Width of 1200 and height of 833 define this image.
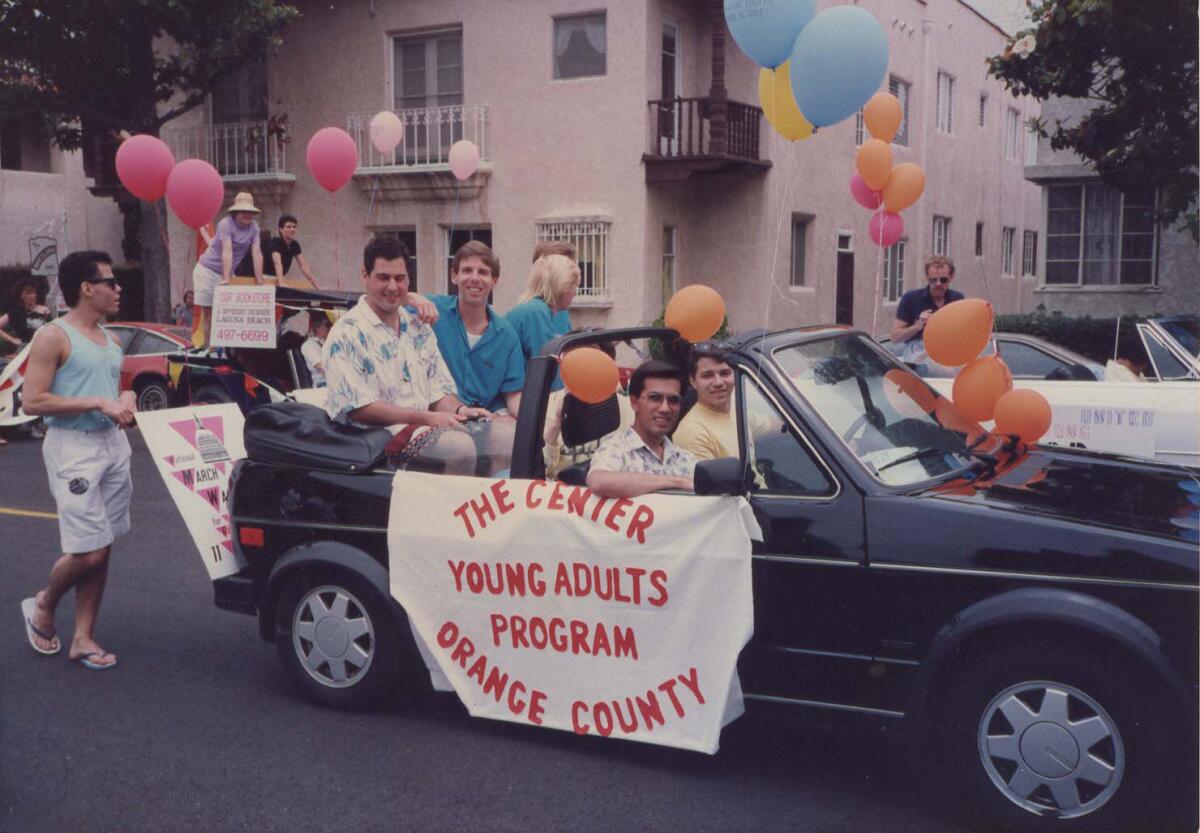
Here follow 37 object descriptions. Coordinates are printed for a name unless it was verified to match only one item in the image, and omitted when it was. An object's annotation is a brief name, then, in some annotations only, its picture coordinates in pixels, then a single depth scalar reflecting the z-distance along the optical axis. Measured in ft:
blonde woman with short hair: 20.52
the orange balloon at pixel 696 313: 16.22
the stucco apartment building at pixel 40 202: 93.09
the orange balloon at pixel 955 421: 15.49
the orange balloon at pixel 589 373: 14.55
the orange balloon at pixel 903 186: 24.94
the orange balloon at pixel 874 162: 23.91
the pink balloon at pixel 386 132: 45.93
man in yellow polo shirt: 15.94
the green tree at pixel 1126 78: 40.14
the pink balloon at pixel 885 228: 26.40
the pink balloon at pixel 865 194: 25.78
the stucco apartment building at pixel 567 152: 62.03
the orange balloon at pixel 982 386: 16.44
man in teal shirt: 19.20
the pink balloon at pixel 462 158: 48.49
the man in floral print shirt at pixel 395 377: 16.28
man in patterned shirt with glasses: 14.88
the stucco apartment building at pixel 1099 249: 63.93
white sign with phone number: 36.50
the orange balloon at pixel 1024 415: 15.58
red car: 49.21
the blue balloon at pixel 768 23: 19.75
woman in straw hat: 37.52
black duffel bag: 16.40
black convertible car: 11.74
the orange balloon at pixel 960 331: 16.48
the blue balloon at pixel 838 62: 18.94
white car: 27.30
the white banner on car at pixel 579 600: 13.70
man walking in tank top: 18.02
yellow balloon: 22.09
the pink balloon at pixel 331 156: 36.29
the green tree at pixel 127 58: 61.21
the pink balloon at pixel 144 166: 32.96
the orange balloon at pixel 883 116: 24.43
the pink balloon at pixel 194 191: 32.22
